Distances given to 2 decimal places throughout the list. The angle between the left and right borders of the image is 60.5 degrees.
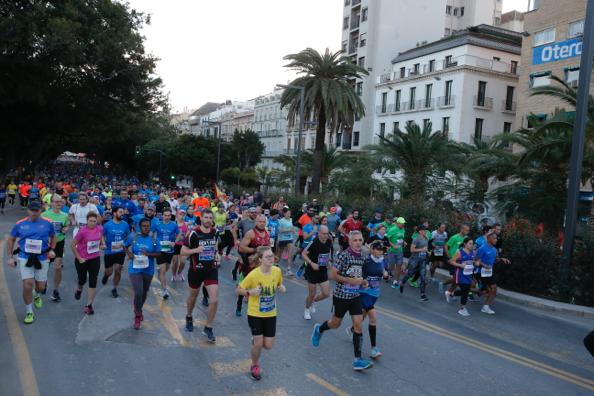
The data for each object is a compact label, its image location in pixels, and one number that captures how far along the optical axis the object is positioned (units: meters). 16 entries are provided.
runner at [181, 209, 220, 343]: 7.52
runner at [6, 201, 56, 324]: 7.69
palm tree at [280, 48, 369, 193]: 28.94
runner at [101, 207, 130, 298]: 9.20
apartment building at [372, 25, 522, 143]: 40.06
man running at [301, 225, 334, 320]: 8.91
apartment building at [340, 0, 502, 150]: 52.03
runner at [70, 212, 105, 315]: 8.30
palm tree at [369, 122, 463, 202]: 22.81
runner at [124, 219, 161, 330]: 7.70
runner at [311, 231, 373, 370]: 6.62
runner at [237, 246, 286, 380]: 6.06
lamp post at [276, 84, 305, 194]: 24.33
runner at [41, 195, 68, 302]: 9.34
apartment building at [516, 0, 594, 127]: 29.97
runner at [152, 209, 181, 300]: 9.74
